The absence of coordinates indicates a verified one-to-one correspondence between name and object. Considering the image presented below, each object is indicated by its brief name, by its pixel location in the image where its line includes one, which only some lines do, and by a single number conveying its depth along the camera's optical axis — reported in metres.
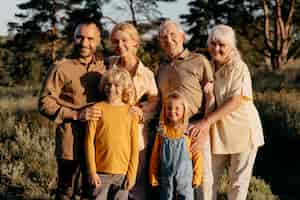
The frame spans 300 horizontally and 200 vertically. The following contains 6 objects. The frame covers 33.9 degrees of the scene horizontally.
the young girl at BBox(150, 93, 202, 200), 4.25
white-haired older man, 4.25
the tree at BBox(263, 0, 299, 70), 21.25
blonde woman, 4.14
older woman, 4.30
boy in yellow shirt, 4.03
